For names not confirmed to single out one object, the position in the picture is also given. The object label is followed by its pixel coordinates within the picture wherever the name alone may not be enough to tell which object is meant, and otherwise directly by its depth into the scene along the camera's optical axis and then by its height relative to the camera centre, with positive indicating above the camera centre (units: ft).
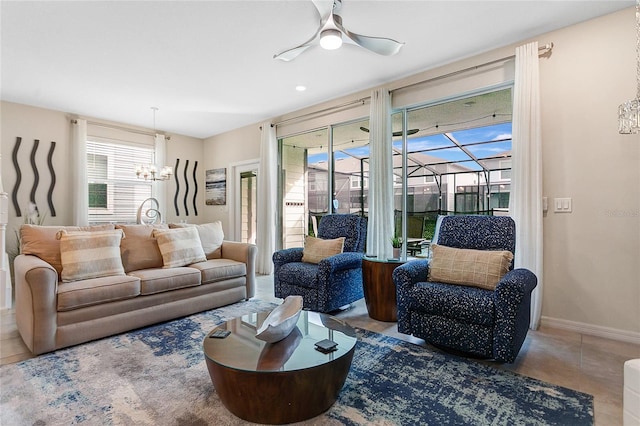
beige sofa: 7.80 -1.91
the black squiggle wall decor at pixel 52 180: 15.89 +1.65
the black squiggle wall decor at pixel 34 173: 15.40 +1.95
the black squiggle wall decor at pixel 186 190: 21.26 +1.51
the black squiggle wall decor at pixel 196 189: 21.74 +1.58
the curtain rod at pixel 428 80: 9.52 +4.84
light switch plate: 9.26 +0.19
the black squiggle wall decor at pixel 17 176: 14.89 +1.74
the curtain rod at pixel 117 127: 17.23 +4.83
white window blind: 17.67 +1.83
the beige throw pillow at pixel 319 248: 11.48 -1.30
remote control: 6.15 -2.35
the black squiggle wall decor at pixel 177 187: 20.76 +1.68
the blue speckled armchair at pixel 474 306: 6.66 -2.09
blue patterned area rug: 5.31 -3.37
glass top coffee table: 4.91 -2.54
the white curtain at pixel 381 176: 12.66 +1.42
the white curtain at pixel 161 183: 19.72 +1.85
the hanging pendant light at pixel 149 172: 15.07 +1.95
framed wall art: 20.89 +1.73
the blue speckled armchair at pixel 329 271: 10.28 -1.98
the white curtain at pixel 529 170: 9.34 +1.22
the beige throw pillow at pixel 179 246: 11.14 -1.19
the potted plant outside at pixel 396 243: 11.31 -1.09
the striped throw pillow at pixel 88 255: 8.91 -1.20
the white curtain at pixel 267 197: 17.25 +0.84
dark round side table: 9.94 -2.39
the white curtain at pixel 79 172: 16.42 +2.11
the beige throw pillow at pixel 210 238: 12.90 -1.04
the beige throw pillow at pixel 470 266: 7.78 -1.37
